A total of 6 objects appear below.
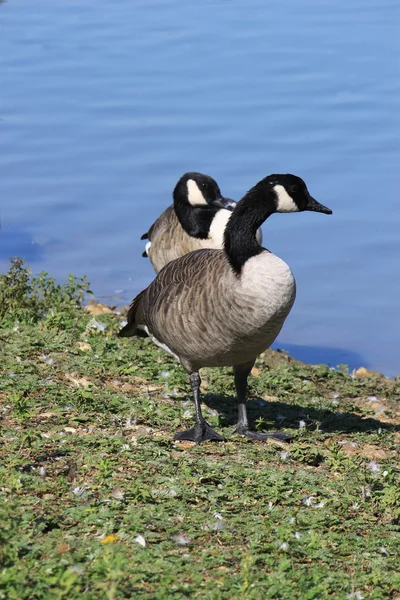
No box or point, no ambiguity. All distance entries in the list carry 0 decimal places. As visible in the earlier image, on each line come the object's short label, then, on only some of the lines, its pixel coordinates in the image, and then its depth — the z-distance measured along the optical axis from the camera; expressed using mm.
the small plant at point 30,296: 18328
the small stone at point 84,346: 16500
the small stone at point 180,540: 9242
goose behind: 20203
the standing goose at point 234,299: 12250
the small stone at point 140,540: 9007
